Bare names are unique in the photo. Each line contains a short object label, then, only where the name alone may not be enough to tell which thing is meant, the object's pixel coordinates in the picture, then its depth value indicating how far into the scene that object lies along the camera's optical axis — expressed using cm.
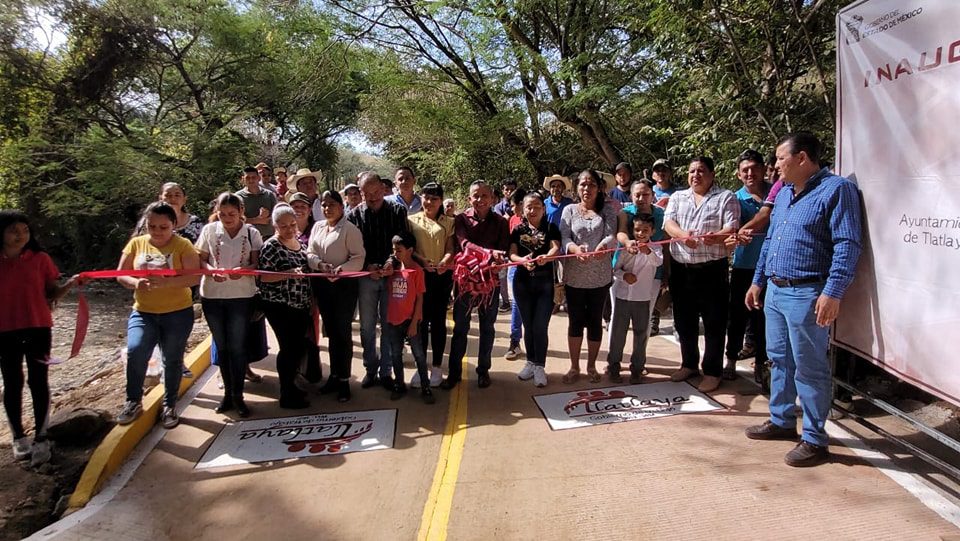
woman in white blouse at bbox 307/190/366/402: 437
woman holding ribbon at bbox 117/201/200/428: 390
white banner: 260
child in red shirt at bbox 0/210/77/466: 359
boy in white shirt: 464
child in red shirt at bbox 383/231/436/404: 438
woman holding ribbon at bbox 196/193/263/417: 414
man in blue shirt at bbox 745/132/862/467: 300
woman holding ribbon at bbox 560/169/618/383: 454
